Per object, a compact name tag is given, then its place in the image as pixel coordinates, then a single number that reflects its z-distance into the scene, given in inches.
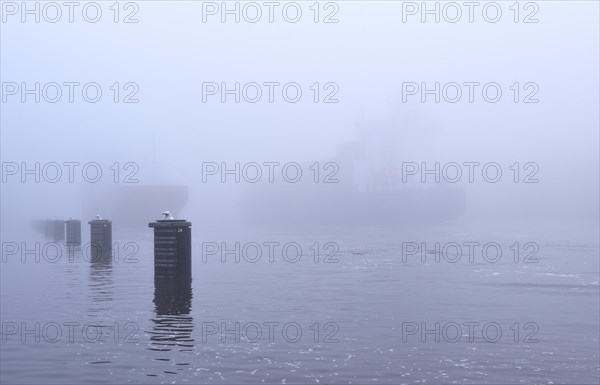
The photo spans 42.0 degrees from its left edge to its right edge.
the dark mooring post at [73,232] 2231.8
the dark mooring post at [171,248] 943.0
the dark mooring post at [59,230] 2632.9
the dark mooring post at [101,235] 1724.9
